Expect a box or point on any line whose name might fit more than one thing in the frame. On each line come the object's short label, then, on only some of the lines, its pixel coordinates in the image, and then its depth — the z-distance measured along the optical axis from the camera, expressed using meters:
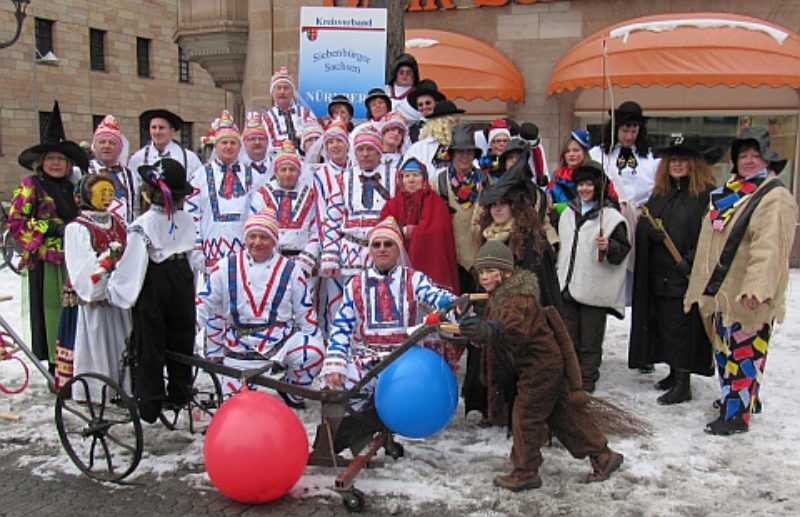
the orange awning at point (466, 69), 10.90
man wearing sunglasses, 4.39
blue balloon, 3.75
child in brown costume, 3.75
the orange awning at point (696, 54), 9.65
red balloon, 3.43
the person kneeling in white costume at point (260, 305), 4.58
